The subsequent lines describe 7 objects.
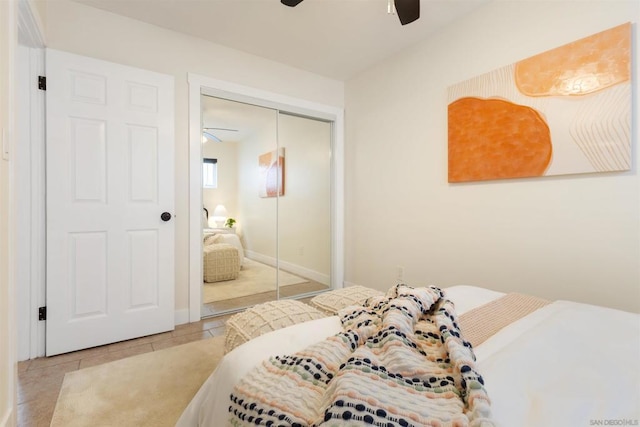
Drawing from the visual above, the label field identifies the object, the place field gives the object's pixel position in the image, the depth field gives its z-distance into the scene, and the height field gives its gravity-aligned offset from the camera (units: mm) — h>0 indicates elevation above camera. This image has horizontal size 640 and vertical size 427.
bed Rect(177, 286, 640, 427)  606 -392
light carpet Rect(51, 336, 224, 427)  1417 -978
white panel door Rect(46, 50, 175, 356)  2043 +62
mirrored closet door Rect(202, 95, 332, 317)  2938 +68
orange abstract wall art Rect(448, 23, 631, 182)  1618 +619
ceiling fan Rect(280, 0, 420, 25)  1766 +1230
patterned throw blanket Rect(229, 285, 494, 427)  558 -378
